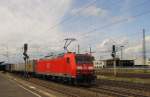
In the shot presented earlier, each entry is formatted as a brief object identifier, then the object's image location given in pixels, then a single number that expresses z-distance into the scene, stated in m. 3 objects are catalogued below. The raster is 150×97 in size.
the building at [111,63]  65.26
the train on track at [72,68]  15.44
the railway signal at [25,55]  32.05
